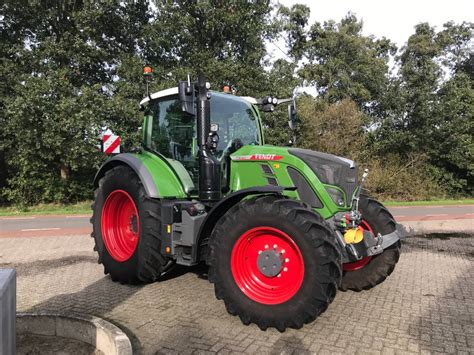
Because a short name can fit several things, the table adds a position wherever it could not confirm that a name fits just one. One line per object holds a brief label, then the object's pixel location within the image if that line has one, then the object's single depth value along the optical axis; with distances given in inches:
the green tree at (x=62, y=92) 675.4
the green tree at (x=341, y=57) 1227.2
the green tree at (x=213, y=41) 786.2
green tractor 152.2
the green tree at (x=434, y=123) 994.1
